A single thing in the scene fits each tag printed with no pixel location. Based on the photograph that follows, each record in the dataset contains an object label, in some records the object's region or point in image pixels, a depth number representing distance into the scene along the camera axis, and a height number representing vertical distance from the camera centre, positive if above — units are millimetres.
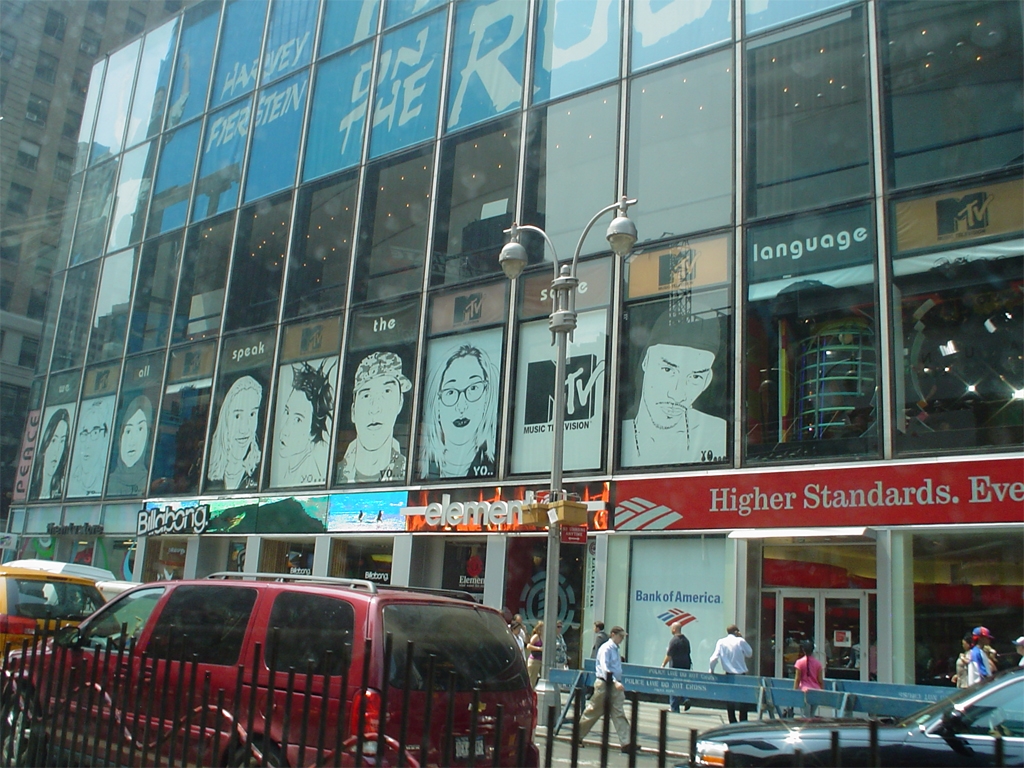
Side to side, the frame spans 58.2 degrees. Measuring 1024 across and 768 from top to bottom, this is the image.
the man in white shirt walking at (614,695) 11008 -1127
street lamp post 12711 +4045
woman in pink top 12422 -787
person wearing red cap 12891 -464
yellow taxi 10453 -404
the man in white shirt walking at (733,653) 14359 -667
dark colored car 5457 -708
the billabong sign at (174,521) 26734 +1508
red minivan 3812 -506
